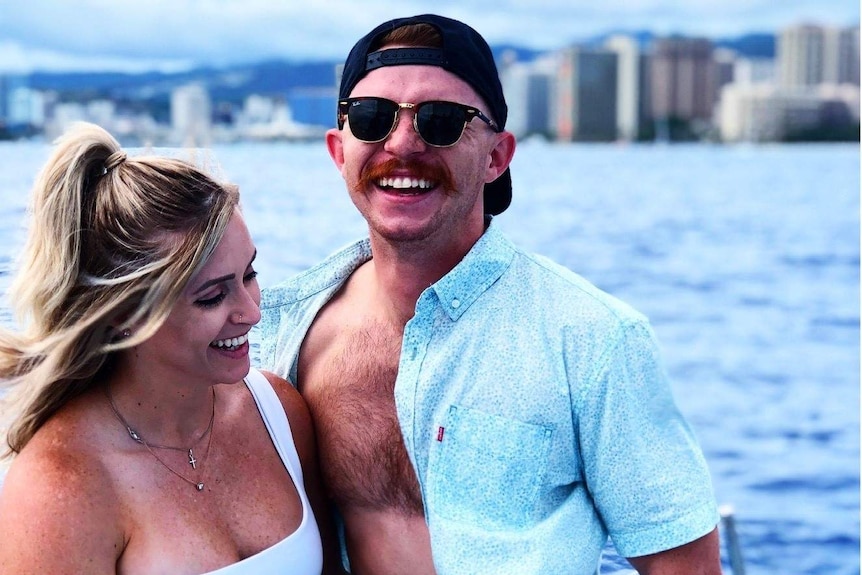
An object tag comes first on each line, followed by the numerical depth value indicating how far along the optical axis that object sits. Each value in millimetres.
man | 2574
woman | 2332
